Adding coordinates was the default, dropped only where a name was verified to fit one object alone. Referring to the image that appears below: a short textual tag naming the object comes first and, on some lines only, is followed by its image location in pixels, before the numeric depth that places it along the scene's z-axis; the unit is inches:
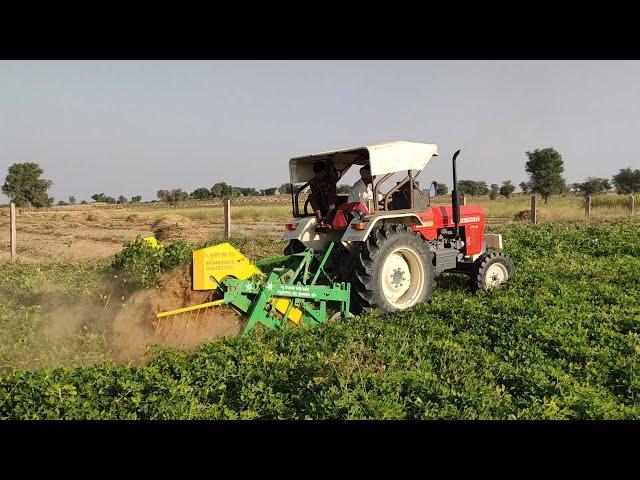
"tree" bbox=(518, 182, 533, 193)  2863.4
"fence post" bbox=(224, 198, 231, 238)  536.1
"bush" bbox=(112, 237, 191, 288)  261.3
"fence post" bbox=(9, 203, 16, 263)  494.3
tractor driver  268.2
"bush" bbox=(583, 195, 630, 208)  1087.0
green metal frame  208.1
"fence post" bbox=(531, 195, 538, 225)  825.5
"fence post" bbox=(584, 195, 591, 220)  911.0
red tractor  249.4
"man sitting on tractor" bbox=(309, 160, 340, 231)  281.4
